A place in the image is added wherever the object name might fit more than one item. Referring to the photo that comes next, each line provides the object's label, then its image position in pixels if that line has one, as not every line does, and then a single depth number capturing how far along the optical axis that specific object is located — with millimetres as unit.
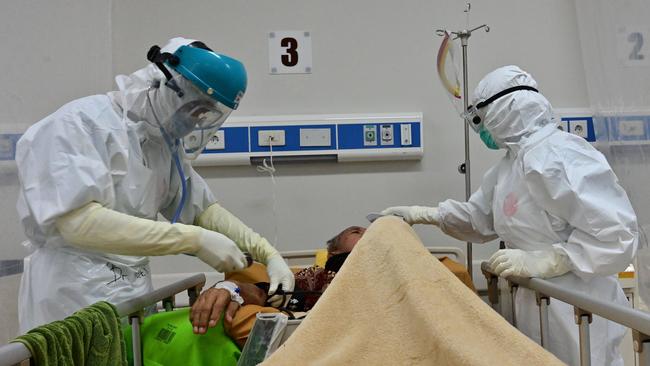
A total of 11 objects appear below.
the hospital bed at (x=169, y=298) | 853
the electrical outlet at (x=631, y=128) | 2225
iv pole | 2266
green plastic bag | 1309
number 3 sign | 2574
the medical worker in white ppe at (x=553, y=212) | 1537
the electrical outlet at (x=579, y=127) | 2590
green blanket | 900
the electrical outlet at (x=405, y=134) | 2537
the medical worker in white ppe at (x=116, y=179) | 1364
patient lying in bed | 1332
